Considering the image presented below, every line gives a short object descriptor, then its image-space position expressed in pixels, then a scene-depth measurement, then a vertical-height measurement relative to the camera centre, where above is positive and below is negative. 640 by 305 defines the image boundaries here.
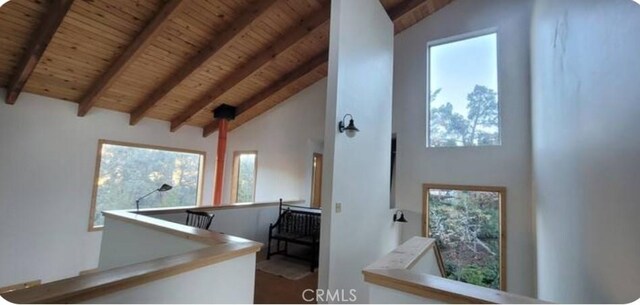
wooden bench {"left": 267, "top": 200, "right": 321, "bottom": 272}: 4.07 -0.72
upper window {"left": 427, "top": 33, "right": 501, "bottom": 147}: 4.75 +1.57
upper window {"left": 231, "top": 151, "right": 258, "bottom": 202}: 6.69 +0.03
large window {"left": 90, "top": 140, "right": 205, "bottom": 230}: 5.08 -0.06
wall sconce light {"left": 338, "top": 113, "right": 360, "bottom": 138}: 2.94 +0.54
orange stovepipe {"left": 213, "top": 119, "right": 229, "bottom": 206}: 6.21 +0.37
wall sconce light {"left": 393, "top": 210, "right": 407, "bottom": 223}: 4.64 -0.54
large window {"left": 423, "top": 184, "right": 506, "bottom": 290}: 4.54 -0.67
